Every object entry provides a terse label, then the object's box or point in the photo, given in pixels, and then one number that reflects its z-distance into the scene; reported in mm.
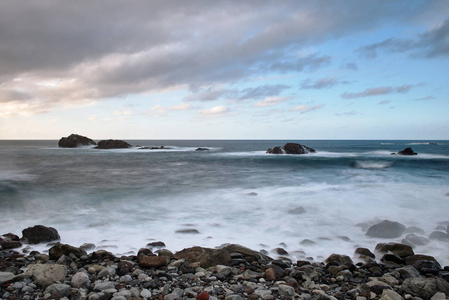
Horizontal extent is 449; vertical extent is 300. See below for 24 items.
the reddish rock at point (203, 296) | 3947
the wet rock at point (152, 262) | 5176
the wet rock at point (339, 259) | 5566
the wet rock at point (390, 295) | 4043
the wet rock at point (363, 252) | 6160
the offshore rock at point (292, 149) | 38281
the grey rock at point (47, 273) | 4336
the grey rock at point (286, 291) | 4178
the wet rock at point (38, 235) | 6793
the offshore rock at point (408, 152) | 37594
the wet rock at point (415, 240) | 7145
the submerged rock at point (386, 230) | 7742
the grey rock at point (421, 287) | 4277
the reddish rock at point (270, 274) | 4809
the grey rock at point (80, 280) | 4289
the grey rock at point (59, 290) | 3994
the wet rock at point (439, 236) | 7488
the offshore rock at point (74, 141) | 75500
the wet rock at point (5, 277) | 4239
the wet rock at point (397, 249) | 6105
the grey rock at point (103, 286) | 4207
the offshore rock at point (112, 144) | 69500
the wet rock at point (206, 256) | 5367
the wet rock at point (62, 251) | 5707
